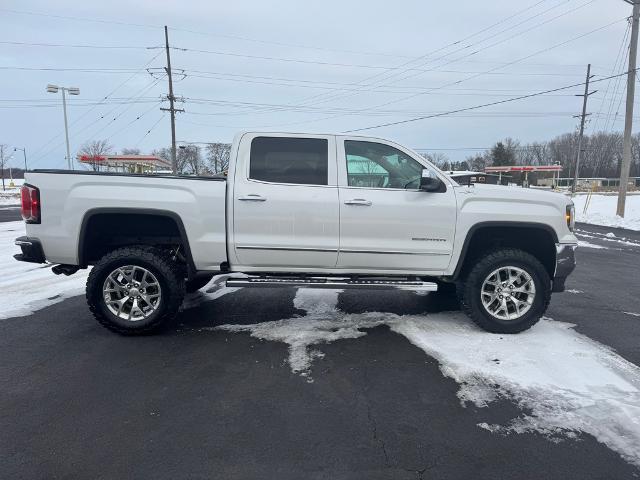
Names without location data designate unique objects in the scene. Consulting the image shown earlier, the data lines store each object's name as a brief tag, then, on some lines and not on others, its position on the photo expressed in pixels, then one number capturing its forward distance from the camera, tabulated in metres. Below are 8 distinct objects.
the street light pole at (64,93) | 30.27
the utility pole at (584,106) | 40.03
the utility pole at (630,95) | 20.77
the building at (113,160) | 30.17
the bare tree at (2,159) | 65.94
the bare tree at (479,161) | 90.44
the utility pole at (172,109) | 34.88
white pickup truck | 4.62
